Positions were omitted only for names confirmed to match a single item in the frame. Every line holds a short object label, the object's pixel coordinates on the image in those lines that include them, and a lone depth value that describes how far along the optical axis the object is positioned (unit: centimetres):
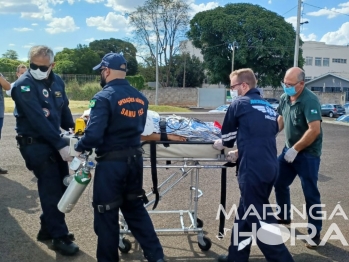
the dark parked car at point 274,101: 3996
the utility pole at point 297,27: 2812
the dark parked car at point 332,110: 3768
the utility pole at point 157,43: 4692
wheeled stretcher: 421
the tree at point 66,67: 6096
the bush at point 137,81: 4669
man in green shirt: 465
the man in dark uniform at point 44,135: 413
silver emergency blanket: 438
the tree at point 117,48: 6806
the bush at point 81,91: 3936
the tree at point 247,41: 4591
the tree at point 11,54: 8816
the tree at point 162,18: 4781
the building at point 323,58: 7706
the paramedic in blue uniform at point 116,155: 362
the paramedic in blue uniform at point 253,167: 391
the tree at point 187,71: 5638
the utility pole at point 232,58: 4453
